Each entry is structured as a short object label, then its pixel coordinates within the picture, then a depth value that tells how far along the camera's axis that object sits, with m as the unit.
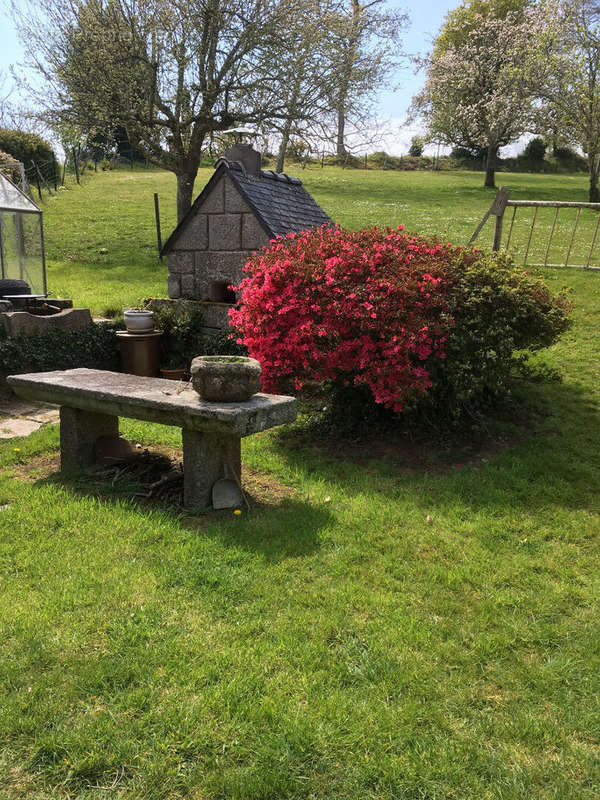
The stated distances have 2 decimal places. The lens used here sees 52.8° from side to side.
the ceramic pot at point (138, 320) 8.62
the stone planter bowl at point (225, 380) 4.18
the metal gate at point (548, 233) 9.42
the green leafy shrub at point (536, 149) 37.19
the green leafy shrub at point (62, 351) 7.62
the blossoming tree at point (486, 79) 24.00
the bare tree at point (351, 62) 14.96
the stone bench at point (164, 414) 4.09
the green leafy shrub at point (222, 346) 8.43
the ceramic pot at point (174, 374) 8.39
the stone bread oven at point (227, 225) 8.19
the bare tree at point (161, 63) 13.52
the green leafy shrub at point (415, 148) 40.02
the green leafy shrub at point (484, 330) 5.62
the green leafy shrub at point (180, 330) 8.73
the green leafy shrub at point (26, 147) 23.66
